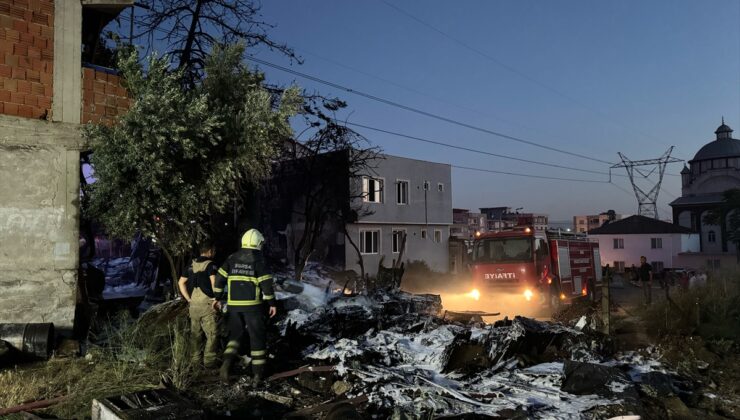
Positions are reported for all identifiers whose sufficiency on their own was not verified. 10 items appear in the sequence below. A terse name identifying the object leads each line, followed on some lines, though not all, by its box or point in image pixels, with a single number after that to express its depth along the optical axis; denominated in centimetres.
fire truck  1445
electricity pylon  5897
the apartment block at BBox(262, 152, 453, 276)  2580
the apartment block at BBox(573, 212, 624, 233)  9231
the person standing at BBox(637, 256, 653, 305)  1521
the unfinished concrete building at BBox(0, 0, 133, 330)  770
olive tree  752
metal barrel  685
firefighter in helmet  635
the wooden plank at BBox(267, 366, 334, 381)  655
